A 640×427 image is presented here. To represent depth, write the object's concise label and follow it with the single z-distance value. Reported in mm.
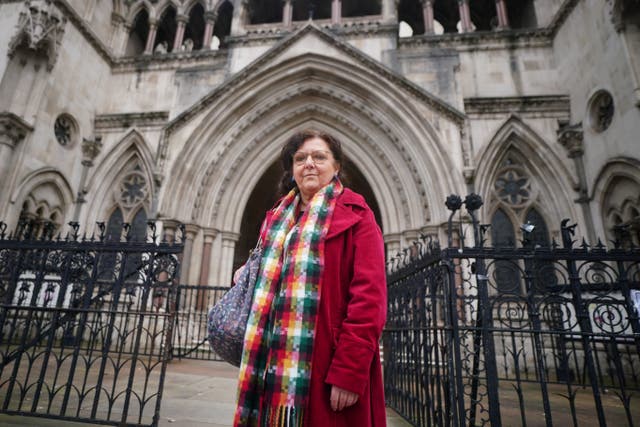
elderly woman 1569
